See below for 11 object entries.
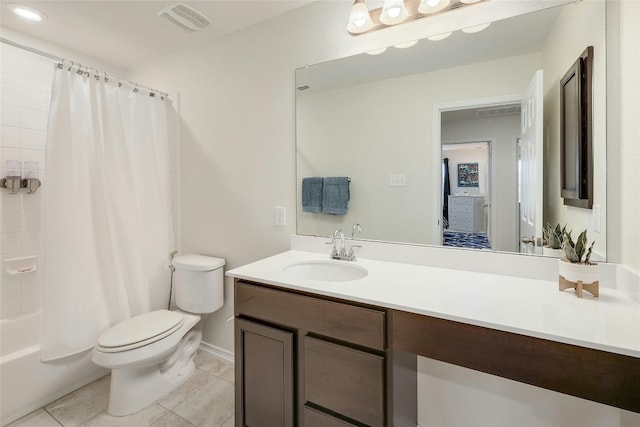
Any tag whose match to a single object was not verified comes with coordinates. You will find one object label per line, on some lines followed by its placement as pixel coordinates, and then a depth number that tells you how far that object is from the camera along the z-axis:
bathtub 1.57
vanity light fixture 1.34
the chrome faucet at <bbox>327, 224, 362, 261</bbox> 1.57
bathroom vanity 0.78
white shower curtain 1.66
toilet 1.58
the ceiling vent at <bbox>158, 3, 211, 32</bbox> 1.76
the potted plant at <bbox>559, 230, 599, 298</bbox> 1.00
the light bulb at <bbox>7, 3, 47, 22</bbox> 1.73
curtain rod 1.45
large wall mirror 1.20
